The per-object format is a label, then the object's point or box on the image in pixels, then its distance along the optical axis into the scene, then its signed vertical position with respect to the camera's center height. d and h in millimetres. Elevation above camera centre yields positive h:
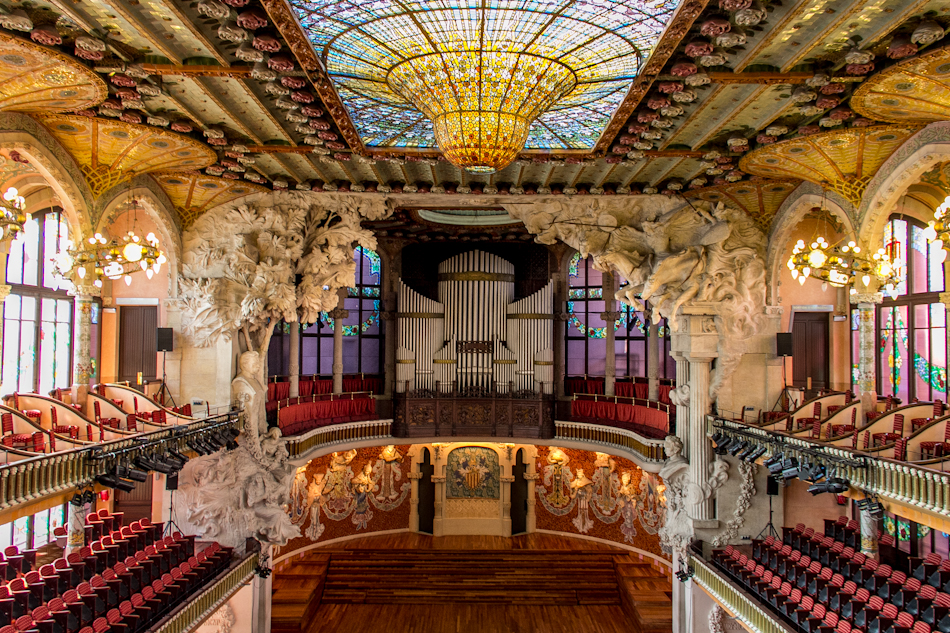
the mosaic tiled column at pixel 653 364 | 20453 -753
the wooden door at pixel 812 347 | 19594 -215
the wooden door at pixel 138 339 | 20125 -97
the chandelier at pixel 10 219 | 8906 +1513
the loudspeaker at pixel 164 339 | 16672 -80
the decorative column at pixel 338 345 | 22203 -268
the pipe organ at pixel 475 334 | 21953 +111
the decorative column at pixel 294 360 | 20531 -703
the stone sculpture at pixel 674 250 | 16234 +2151
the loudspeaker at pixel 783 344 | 16578 -112
